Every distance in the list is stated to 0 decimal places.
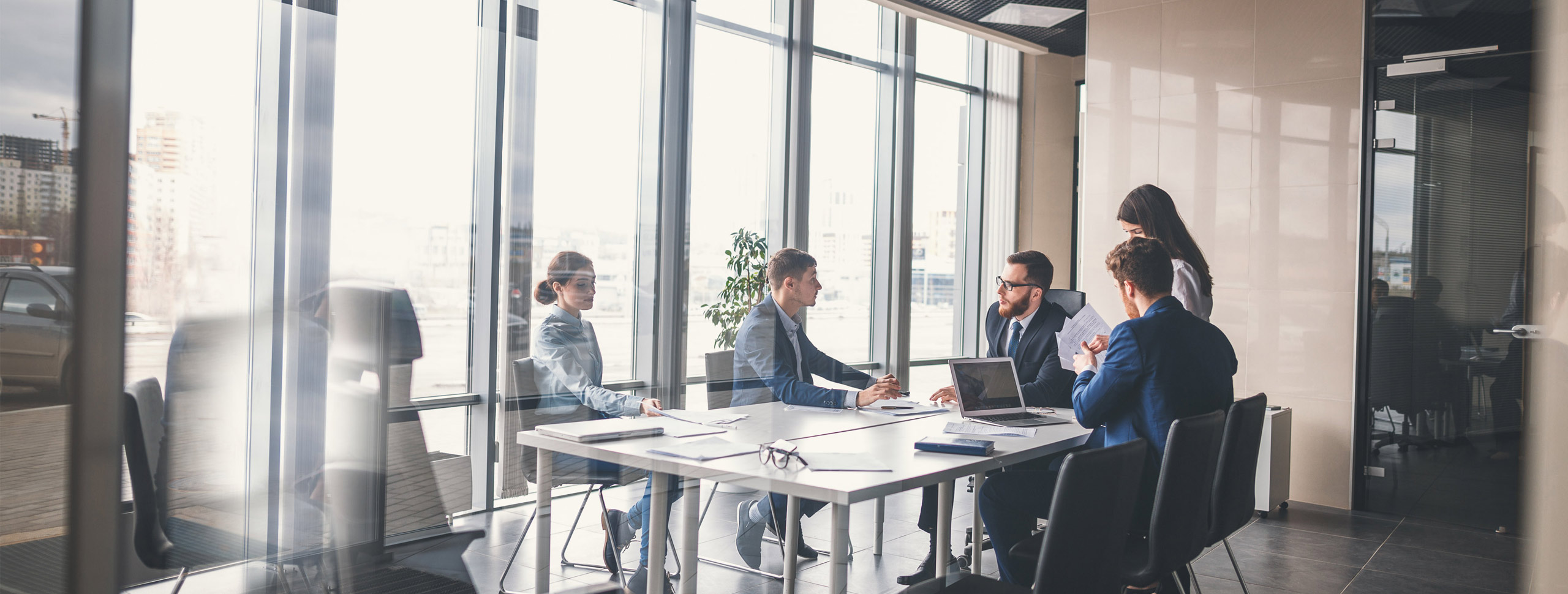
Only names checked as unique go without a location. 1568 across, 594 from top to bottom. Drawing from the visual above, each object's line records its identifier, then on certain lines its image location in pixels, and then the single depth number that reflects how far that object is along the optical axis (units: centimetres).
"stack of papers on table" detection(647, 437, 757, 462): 258
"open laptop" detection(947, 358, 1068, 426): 338
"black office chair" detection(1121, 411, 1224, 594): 253
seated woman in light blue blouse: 336
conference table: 235
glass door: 471
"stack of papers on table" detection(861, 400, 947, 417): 368
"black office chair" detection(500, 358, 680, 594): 312
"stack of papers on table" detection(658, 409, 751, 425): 324
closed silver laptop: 274
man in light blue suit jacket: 371
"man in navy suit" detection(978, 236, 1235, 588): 275
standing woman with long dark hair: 369
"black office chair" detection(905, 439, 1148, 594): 199
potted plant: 537
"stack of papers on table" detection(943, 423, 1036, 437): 307
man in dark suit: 380
